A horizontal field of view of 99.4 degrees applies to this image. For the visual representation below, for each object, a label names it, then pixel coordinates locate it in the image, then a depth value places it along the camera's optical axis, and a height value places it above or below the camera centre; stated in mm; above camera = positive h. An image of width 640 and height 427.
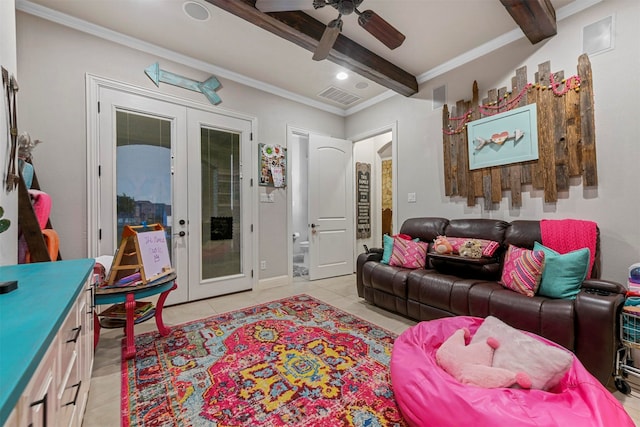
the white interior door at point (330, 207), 4336 +142
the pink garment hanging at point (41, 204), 2123 +128
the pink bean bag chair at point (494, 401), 1079 -818
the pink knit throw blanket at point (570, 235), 2164 -195
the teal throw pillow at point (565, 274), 1916 -447
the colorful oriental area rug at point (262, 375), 1481 -1063
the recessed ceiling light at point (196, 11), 2371 +1871
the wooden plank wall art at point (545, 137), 2344 +704
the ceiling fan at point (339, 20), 1939 +1487
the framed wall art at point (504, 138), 2652 +783
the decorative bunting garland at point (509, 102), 2424 +1145
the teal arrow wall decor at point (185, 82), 3029 +1620
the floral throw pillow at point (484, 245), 2480 -306
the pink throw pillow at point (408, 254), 2915 -431
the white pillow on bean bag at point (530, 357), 1301 -735
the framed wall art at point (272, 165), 3861 +745
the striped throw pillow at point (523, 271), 2031 -456
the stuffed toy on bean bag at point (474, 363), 1315 -799
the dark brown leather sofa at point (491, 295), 1668 -650
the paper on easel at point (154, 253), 2219 -295
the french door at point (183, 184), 2811 +398
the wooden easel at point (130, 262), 2111 -349
